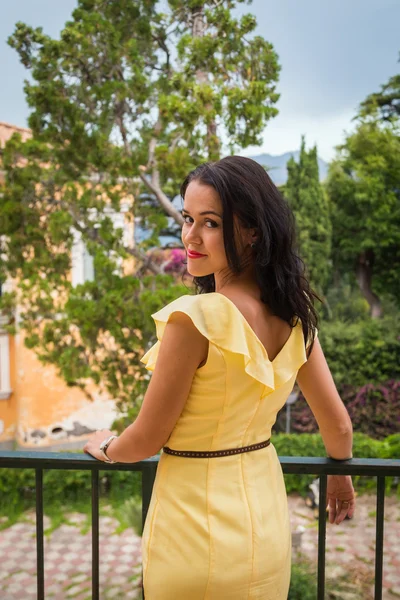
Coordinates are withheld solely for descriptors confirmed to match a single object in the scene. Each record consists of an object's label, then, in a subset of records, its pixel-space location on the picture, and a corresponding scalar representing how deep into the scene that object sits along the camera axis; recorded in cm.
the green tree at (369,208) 1197
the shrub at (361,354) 1019
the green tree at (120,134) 504
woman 91
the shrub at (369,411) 947
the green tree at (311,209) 1094
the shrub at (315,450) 661
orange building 860
